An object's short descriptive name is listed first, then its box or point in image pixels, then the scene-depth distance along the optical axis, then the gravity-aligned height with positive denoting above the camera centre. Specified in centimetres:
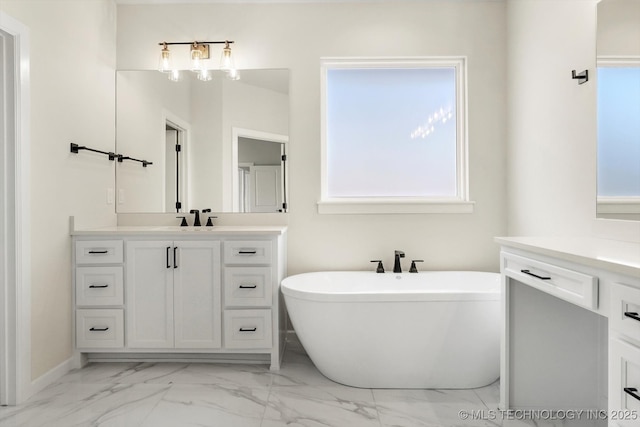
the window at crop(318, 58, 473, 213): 316 +63
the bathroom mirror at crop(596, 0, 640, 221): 176 +48
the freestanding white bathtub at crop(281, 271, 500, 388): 215 -66
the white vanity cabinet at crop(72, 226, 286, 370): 253 -49
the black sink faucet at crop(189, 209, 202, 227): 303 -4
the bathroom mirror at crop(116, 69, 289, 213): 305 +54
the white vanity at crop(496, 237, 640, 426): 194 -65
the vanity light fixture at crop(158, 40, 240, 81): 300 +114
